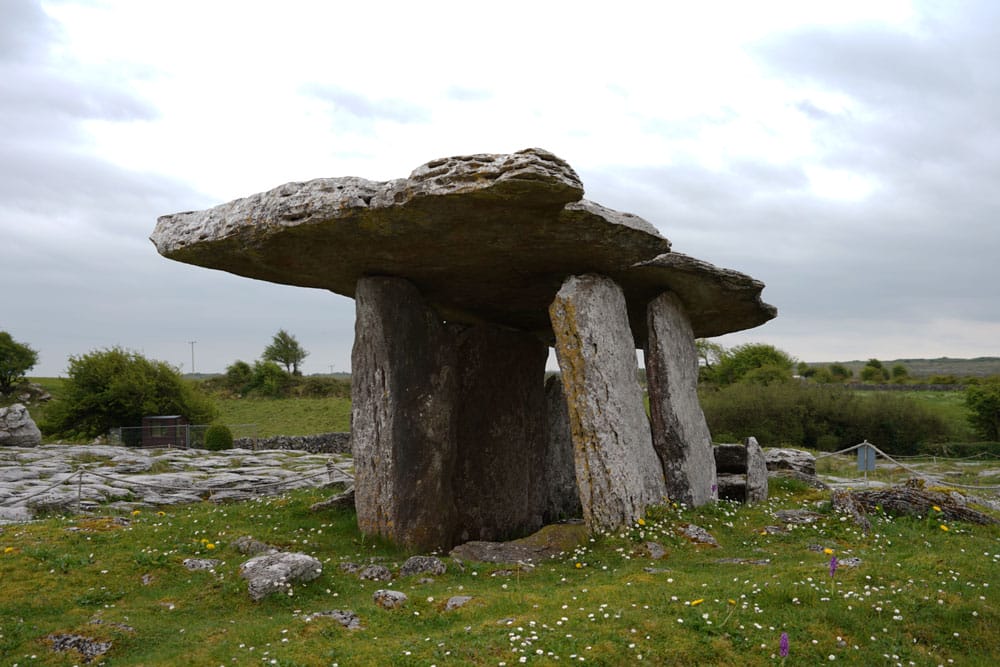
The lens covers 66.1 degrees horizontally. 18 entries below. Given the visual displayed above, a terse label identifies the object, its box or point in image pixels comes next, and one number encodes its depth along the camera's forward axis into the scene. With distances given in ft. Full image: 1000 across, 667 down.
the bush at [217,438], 89.66
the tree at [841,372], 209.77
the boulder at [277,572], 26.68
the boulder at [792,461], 58.03
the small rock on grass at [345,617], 23.15
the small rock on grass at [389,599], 24.68
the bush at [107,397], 105.50
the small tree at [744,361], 176.76
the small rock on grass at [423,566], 29.66
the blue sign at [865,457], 58.12
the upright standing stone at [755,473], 43.65
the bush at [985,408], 113.50
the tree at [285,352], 231.71
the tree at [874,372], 216.95
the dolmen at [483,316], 31.27
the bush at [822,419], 116.57
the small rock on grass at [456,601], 24.31
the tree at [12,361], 169.27
